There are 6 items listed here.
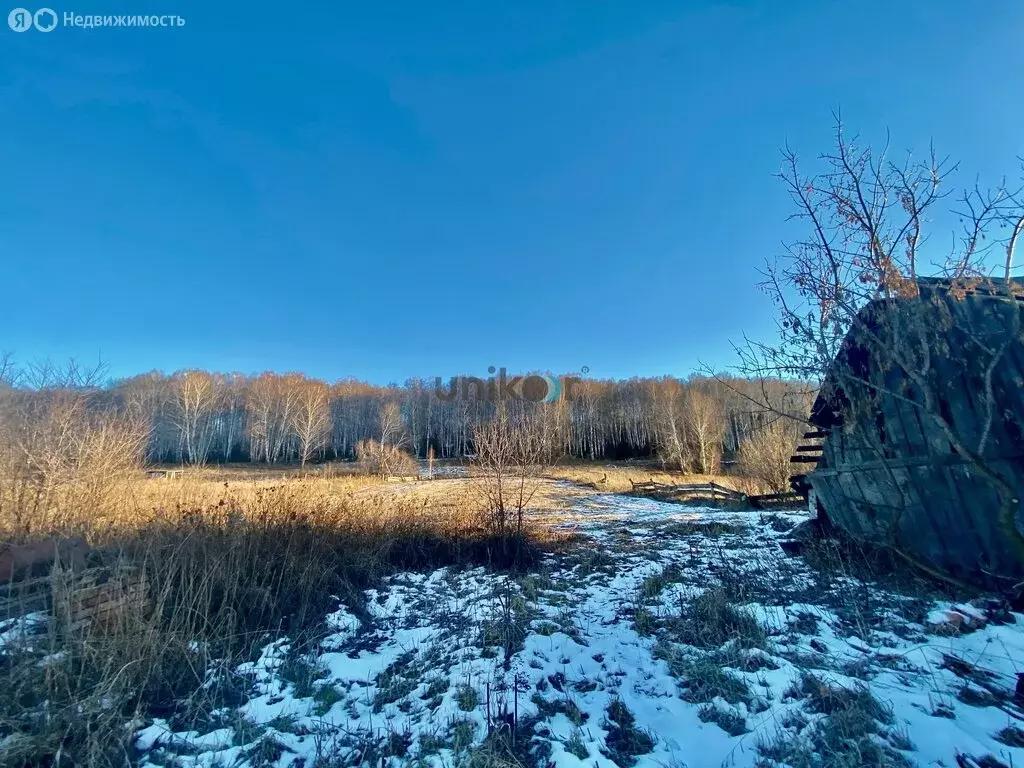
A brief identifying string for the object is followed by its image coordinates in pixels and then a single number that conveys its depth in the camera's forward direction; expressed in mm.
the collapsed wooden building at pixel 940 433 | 4207
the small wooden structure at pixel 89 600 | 3883
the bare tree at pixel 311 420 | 44156
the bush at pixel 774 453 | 17031
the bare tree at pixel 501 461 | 8516
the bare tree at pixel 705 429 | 33000
